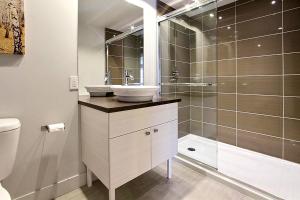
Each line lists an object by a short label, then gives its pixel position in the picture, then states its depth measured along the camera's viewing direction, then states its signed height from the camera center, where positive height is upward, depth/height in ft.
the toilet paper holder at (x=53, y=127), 4.44 -0.76
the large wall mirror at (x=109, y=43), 5.91 +2.12
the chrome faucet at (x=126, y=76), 7.16 +0.92
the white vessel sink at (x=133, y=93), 4.56 +0.14
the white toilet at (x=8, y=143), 3.52 -0.93
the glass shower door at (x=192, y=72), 8.11 +1.34
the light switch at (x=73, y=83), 5.04 +0.45
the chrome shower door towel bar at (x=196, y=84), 8.39 +0.69
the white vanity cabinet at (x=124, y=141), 4.01 -1.12
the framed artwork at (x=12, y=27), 3.90 +1.65
